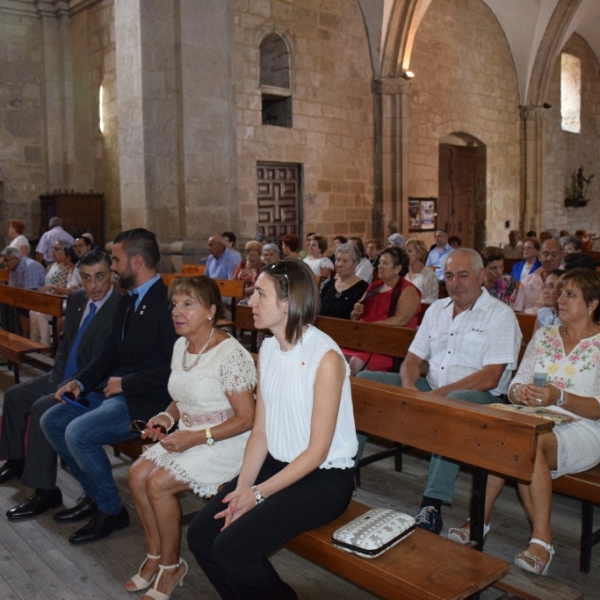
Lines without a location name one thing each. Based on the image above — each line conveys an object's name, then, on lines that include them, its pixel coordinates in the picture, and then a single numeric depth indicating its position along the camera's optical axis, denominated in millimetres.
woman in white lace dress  2832
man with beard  3400
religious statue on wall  19062
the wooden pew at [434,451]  2133
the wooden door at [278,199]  11711
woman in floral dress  2822
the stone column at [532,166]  17141
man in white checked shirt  3467
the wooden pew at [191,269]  8820
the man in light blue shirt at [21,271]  8172
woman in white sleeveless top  2326
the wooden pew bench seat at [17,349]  5816
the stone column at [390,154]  13180
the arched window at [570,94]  19078
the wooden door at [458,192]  15414
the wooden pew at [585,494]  2871
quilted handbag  2246
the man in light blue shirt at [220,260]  8917
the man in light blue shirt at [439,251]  9828
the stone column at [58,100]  13609
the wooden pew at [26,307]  5870
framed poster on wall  13977
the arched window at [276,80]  11781
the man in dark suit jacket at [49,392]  3738
